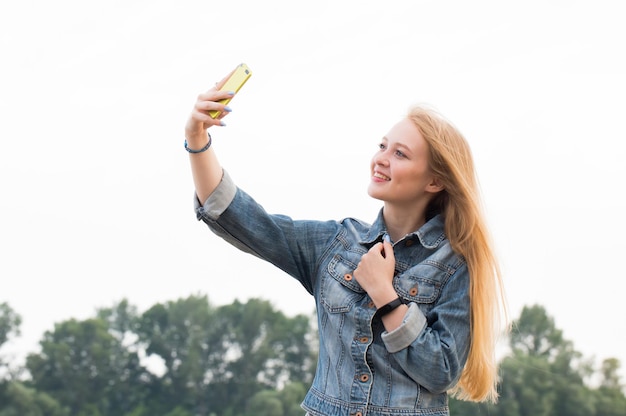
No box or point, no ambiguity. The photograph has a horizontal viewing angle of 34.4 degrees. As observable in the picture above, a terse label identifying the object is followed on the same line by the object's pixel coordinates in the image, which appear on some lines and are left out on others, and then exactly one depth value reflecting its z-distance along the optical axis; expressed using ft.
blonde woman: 10.75
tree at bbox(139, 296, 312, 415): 184.96
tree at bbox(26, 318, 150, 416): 181.47
